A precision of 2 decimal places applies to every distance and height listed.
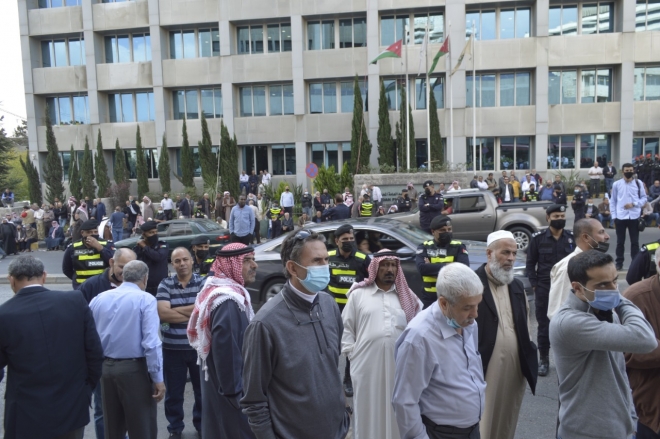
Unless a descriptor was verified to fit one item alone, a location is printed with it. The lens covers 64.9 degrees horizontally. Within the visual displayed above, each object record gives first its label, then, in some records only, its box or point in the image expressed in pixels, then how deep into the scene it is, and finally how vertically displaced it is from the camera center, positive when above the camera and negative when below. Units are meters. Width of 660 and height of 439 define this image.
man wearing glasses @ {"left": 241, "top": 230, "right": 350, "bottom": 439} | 2.75 -1.02
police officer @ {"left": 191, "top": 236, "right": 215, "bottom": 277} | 6.48 -1.01
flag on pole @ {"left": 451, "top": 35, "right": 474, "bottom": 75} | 24.05 +5.23
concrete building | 27.77 +5.48
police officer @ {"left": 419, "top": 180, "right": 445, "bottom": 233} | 12.11 -0.88
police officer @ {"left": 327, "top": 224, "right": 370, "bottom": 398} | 6.34 -1.17
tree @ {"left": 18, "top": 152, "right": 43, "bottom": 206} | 32.59 -0.17
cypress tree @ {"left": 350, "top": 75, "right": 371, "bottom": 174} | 28.52 +1.73
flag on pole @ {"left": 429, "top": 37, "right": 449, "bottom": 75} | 23.34 +5.27
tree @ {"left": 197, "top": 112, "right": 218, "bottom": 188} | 30.19 +1.10
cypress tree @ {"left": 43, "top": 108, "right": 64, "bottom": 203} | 32.03 +0.62
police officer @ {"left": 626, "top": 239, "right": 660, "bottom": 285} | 4.59 -0.91
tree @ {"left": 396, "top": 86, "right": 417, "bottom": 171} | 27.34 +1.59
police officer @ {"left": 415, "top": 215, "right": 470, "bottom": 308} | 6.04 -1.03
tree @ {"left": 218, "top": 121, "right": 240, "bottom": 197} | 29.09 +0.64
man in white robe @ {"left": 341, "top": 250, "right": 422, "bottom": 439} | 4.02 -1.32
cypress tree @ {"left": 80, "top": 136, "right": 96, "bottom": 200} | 31.61 +0.29
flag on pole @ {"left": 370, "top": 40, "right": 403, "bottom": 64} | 23.11 +5.24
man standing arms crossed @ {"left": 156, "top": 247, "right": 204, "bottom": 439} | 4.97 -1.60
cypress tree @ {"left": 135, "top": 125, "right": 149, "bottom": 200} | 31.45 +0.49
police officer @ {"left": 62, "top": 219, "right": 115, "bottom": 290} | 6.63 -0.98
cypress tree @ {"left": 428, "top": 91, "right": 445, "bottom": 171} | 27.47 +1.70
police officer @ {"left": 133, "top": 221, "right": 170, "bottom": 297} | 6.85 -1.03
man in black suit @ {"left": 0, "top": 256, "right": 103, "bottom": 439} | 3.50 -1.20
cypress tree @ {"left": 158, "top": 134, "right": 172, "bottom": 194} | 31.22 +0.49
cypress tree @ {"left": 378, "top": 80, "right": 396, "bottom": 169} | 28.31 +1.98
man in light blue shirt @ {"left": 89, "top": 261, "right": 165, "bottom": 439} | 4.14 -1.47
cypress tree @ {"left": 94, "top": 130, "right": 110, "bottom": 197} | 31.91 +0.44
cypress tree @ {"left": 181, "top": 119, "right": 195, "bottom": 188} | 30.72 +0.75
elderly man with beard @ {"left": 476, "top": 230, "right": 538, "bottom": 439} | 3.77 -1.32
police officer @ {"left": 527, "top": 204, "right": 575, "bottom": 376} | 6.35 -1.10
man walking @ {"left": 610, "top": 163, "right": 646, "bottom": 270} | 10.20 -0.88
